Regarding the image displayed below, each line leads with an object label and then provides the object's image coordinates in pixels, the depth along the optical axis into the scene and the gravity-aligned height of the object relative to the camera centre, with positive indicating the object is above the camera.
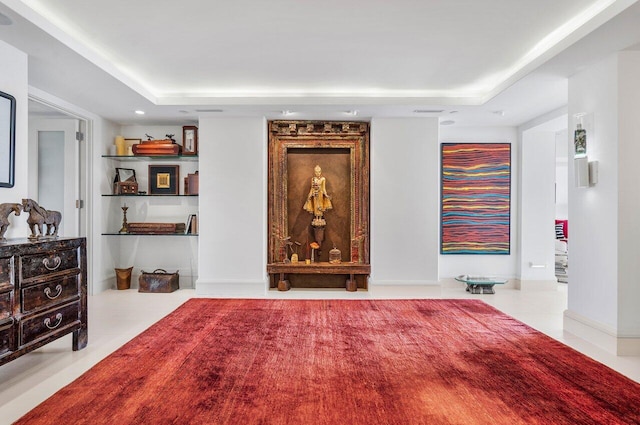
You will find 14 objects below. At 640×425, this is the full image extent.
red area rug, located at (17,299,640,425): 2.27 -1.14
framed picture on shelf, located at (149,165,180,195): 6.00 +0.49
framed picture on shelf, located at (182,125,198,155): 5.81 +1.06
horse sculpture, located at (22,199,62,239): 3.17 -0.04
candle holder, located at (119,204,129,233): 5.87 -0.17
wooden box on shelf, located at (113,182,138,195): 5.88 +0.35
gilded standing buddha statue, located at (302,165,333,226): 5.87 +0.20
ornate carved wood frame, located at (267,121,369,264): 5.86 +0.70
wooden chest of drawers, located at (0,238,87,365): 2.62 -0.60
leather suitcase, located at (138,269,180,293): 5.71 -1.00
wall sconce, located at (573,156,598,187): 3.55 +0.37
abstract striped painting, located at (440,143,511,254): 6.21 +0.31
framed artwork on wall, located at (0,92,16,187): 3.09 +0.57
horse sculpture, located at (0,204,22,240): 2.83 -0.02
